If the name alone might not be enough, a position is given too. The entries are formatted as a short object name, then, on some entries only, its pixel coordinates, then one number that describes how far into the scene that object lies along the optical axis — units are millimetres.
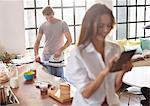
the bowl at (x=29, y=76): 3414
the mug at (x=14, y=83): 3133
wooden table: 2563
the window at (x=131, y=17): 7133
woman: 1684
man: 4453
